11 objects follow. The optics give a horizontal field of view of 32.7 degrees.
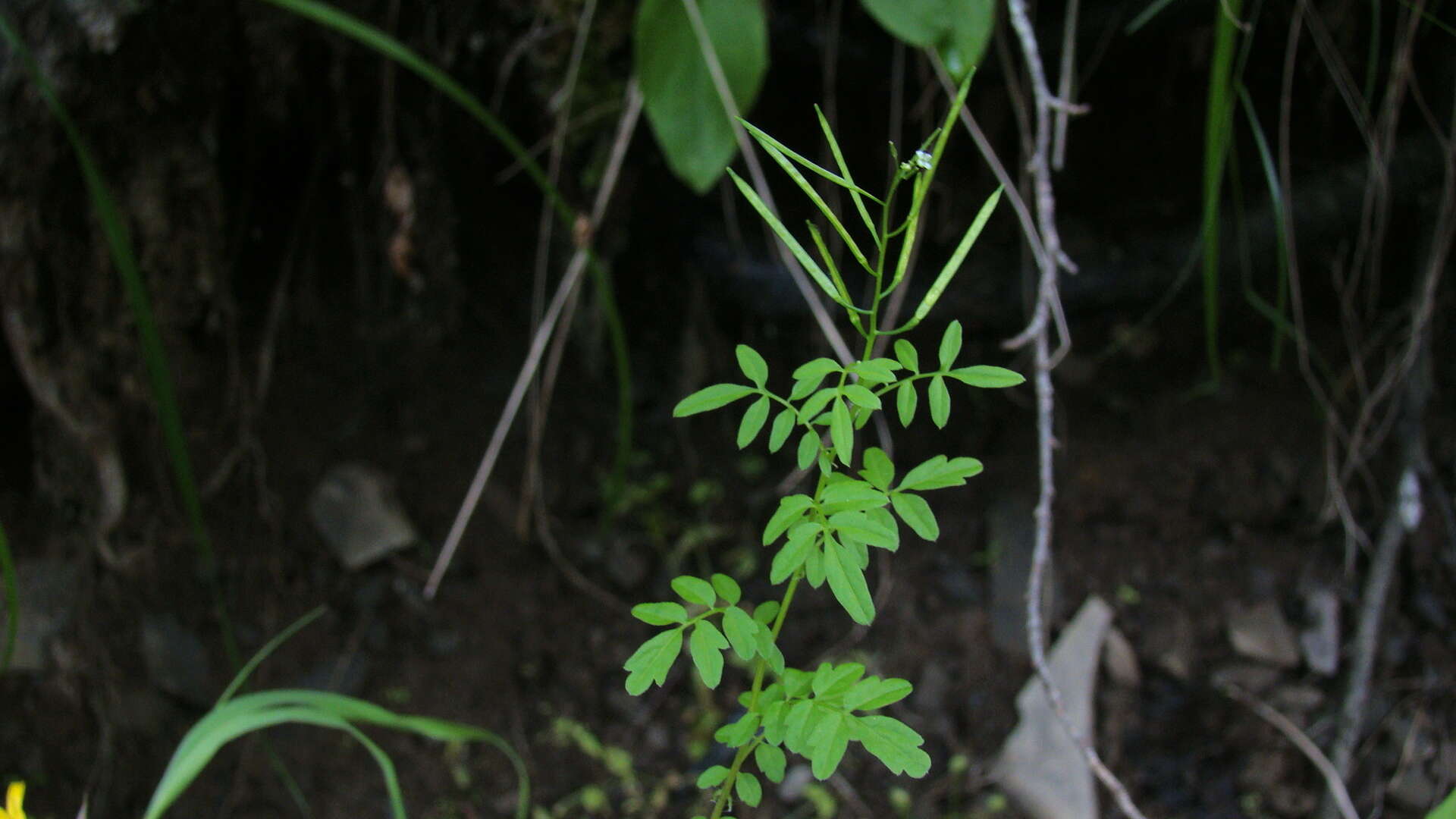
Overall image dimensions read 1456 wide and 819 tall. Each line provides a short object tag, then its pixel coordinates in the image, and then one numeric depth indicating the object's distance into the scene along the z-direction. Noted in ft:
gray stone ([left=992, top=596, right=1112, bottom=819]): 2.60
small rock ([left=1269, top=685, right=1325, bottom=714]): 2.72
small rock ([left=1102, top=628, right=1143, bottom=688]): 2.85
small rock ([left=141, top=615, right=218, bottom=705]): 2.89
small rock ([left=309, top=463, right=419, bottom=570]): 3.16
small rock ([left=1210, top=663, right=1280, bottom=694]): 2.77
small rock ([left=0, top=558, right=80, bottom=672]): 2.79
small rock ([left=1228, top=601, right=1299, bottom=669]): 2.80
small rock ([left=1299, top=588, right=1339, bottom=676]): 2.77
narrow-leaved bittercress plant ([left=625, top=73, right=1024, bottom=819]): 1.26
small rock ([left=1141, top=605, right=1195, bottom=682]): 2.85
